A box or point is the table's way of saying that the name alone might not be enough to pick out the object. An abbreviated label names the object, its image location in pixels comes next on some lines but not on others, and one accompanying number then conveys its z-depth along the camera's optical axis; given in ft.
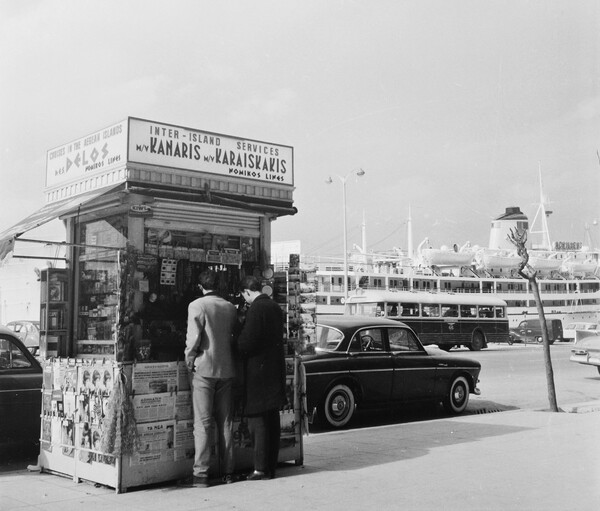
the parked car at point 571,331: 161.79
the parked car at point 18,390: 25.61
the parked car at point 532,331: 156.25
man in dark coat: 21.21
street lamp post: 133.19
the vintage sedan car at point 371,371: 34.32
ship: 175.21
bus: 111.24
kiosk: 20.72
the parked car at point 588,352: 62.75
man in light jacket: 20.72
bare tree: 38.81
